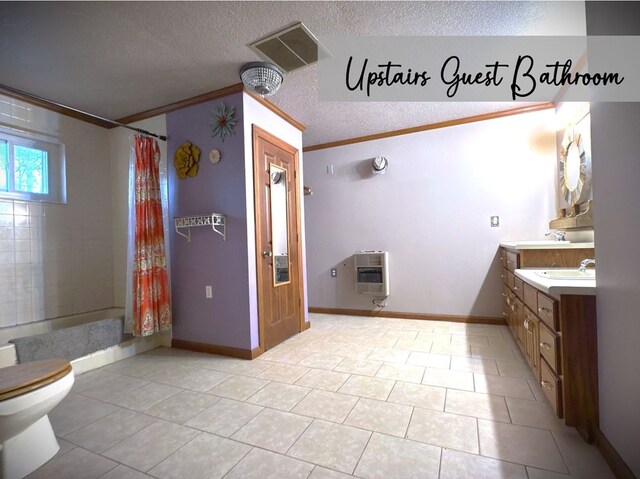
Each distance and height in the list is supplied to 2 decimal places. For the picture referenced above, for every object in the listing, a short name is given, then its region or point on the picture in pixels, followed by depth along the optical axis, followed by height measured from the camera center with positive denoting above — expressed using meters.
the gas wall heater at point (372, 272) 3.75 -0.44
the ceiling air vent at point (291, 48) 1.91 +1.31
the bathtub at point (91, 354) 2.11 -0.77
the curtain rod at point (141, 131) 2.54 +1.03
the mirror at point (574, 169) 2.33 +0.53
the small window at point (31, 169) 2.58 +0.72
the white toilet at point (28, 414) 1.26 -0.73
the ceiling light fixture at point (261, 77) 2.21 +1.23
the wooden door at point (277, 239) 2.74 +0.02
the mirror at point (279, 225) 2.98 +0.16
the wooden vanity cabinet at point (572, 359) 1.40 -0.61
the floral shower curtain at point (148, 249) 2.66 -0.05
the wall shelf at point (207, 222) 2.51 +0.18
